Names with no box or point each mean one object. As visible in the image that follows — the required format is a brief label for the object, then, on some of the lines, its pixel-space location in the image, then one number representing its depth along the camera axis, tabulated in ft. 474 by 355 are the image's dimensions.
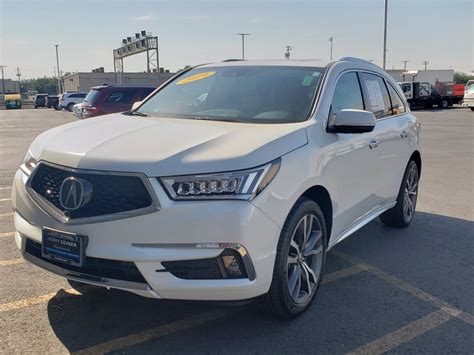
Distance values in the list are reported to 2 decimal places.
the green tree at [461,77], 305.06
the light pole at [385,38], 123.34
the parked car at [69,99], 140.87
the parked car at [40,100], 183.32
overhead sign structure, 167.94
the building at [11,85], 356.38
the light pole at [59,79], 306.14
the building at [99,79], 236.84
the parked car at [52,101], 163.08
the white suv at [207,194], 9.09
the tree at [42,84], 430.61
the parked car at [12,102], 172.96
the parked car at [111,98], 48.93
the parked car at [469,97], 111.86
